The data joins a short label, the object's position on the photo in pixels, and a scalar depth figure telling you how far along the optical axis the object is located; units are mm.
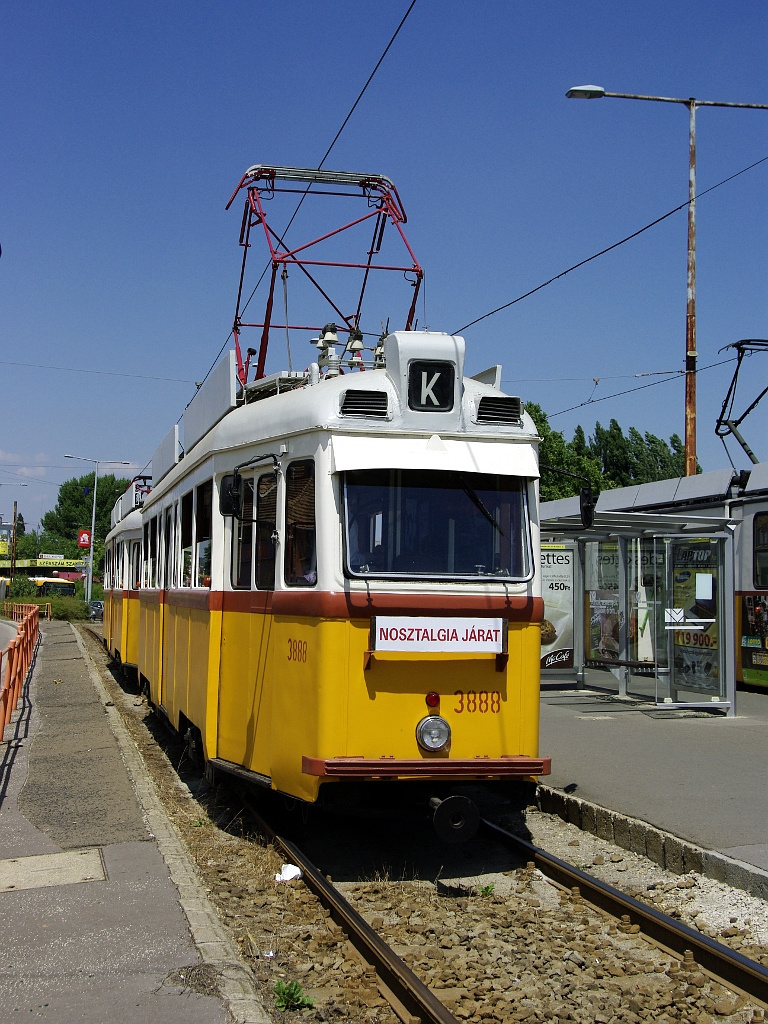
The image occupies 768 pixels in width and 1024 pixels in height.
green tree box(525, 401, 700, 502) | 59906
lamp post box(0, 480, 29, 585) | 76062
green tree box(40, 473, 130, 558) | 115000
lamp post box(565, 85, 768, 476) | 17969
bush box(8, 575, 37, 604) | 64425
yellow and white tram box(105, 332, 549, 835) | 6309
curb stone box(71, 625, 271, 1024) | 4281
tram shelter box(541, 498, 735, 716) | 12680
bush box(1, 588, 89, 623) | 53281
